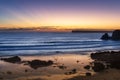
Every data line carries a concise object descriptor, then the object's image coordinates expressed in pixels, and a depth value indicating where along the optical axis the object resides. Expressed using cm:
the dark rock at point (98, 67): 698
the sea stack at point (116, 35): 3430
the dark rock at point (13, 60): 891
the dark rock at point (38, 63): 799
